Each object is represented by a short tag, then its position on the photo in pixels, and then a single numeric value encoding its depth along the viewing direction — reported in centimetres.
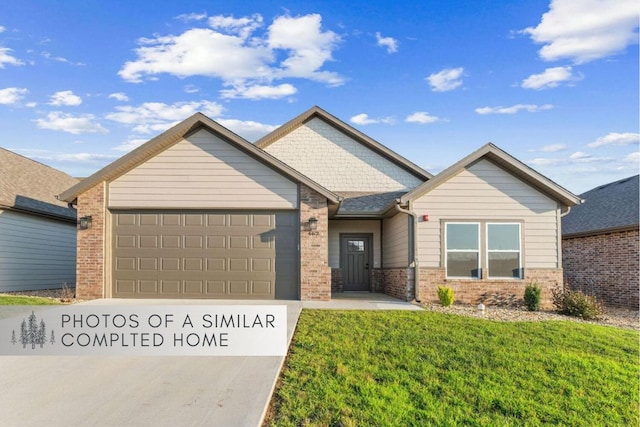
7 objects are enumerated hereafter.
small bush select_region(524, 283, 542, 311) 1223
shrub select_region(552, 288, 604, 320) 1116
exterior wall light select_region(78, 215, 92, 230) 1266
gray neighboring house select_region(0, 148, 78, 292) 1459
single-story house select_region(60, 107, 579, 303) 1276
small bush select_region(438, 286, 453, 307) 1212
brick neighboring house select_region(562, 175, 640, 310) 1389
